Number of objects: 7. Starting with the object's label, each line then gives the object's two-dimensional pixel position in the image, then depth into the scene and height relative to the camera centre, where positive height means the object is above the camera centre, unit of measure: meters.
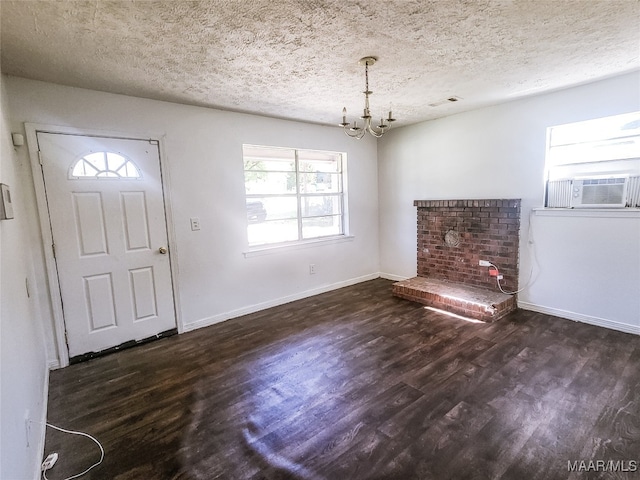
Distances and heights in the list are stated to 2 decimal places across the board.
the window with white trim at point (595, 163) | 2.89 +0.27
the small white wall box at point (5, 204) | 1.46 +0.04
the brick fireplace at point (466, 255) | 3.60 -0.80
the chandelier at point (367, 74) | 2.32 +1.04
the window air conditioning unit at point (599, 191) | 2.94 -0.01
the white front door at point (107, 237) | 2.66 -0.28
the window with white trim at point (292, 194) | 3.91 +0.09
